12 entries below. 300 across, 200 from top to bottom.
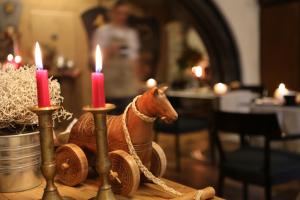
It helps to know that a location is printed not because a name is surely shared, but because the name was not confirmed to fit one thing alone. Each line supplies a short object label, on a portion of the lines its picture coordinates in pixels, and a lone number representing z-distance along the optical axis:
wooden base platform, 0.90
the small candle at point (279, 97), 2.57
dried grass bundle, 0.93
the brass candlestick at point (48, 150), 0.76
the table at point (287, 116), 2.42
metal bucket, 0.90
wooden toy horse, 0.86
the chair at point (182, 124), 3.49
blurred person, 3.63
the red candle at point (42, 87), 0.76
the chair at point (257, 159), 2.01
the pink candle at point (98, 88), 0.74
